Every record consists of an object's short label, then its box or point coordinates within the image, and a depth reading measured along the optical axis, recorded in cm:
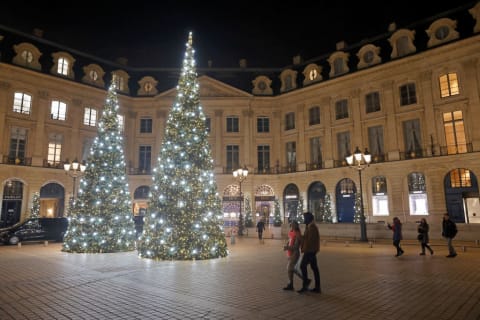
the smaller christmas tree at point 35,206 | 2856
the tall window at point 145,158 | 3764
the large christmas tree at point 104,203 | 1480
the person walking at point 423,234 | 1347
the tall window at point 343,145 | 3281
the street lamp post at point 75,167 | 2015
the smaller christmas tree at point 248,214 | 3300
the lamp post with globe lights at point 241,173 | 2388
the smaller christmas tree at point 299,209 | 3097
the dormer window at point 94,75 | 3462
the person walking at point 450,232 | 1270
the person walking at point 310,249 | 750
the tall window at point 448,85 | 2717
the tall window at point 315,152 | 3453
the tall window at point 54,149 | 3166
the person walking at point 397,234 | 1325
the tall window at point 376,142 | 3078
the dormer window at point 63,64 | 3231
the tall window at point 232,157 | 3744
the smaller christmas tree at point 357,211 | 2627
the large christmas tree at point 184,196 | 1234
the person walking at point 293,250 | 766
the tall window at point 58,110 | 3231
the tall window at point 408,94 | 2931
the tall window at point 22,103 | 3002
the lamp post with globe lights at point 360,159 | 1836
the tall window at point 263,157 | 3772
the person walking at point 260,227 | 2188
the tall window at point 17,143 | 2941
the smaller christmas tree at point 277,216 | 3334
